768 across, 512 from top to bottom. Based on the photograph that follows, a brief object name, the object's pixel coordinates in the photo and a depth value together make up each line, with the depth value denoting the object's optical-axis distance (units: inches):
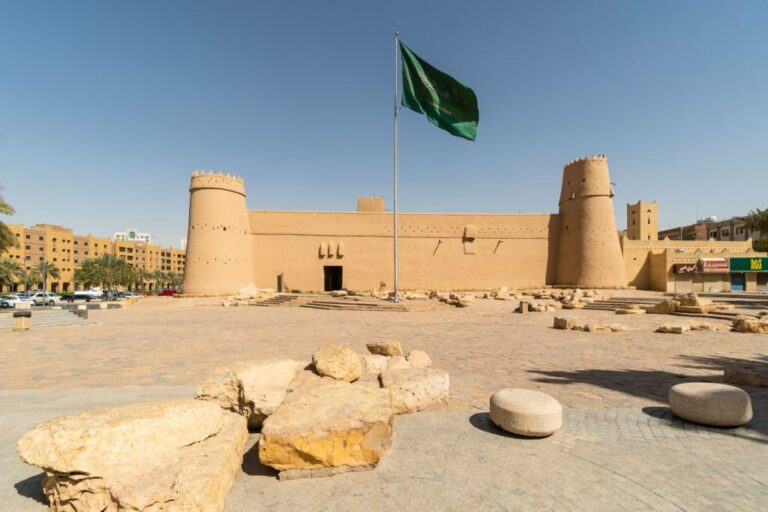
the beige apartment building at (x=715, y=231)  2050.7
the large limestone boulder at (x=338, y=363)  166.1
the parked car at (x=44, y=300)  1161.9
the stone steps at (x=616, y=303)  693.8
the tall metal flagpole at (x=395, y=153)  634.8
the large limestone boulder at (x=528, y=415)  128.9
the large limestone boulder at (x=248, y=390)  134.9
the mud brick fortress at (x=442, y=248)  1083.9
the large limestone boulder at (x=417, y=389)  161.3
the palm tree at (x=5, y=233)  698.8
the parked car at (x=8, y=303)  1055.4
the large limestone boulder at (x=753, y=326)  381.7
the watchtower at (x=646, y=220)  1713.8
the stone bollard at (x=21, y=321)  431.2
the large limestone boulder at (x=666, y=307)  565.6
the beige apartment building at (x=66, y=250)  2586.1
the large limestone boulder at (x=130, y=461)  81.0
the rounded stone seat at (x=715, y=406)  135.7
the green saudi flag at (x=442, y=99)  546.0
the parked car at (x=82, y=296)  1469.5
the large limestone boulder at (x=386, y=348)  242.1
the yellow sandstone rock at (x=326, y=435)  104.0
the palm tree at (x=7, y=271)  1257.4
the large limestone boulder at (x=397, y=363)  199.9
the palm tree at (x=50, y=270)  2331.0
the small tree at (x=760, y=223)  1123.3
